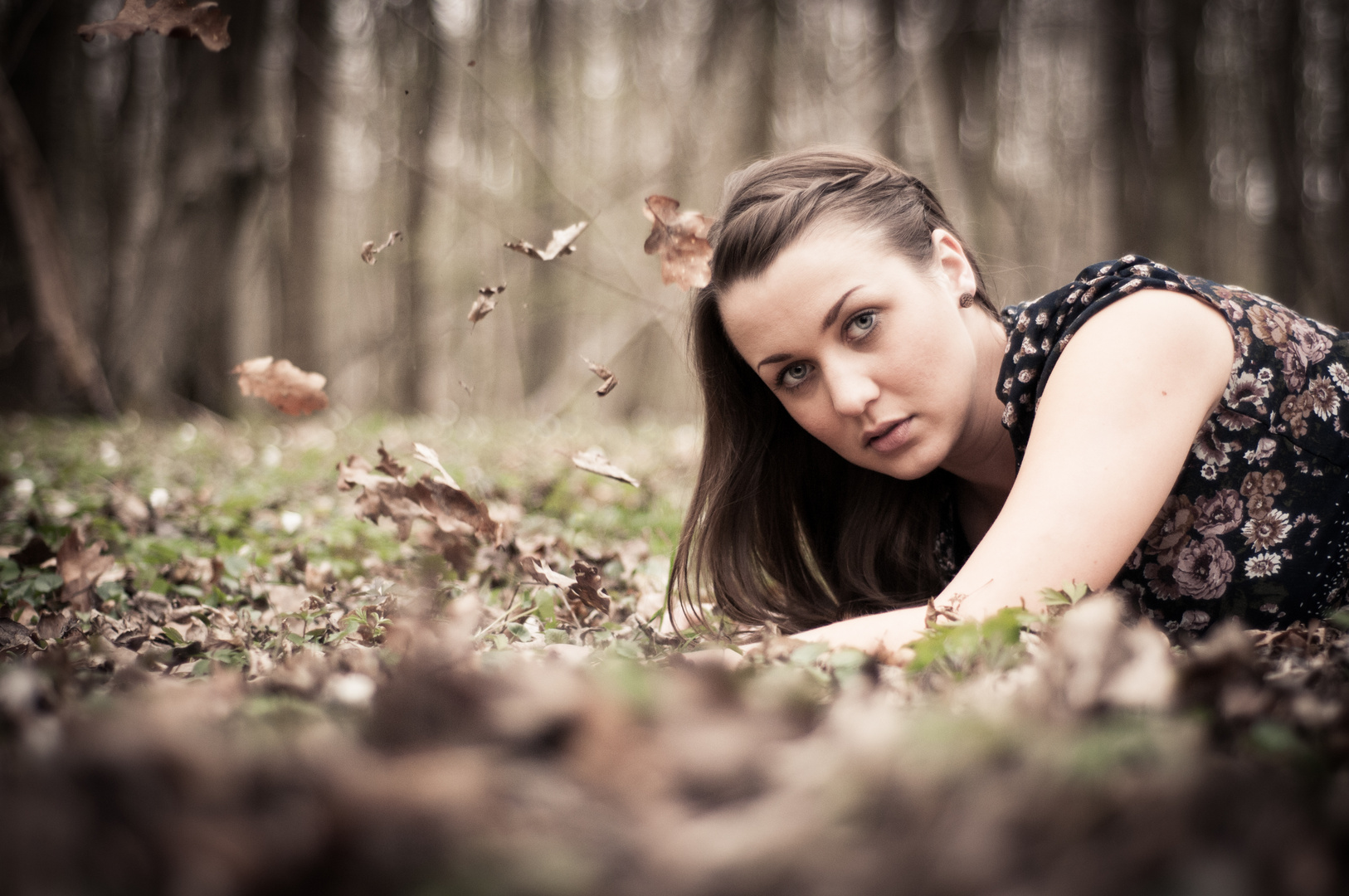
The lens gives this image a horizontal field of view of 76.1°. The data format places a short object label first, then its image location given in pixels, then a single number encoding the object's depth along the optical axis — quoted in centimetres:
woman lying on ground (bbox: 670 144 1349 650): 178
